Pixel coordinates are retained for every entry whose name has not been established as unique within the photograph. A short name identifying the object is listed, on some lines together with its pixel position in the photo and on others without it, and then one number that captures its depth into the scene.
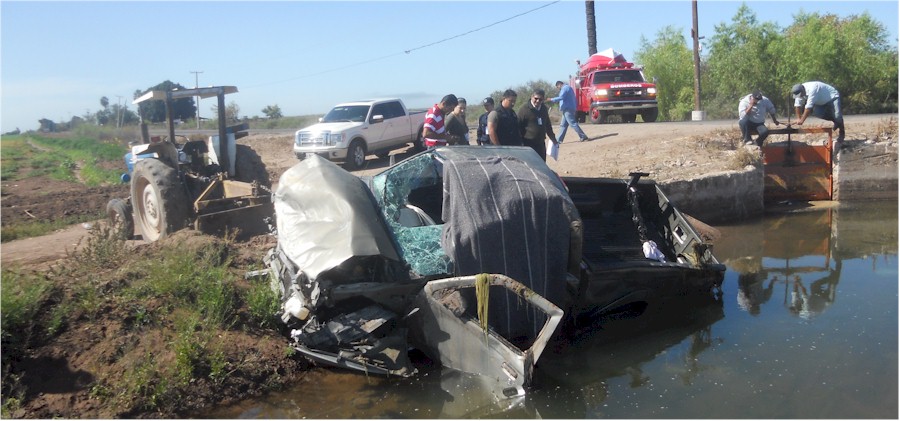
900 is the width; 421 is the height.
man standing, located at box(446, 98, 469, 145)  11.14
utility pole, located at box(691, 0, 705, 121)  28.88
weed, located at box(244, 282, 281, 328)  6.99
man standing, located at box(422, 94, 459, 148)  11.13
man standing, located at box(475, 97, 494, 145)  12.14
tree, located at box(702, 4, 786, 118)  32.03
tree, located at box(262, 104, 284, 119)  59.06
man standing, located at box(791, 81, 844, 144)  13.72
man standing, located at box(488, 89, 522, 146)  10.31
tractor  9.31
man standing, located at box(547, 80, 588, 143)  16.38
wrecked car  6.06
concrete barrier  12.48
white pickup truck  16.59
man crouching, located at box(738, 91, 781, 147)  14.27
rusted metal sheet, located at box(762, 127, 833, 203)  14.36
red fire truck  23.11
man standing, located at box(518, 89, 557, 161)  10.87
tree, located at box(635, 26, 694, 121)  36.19
